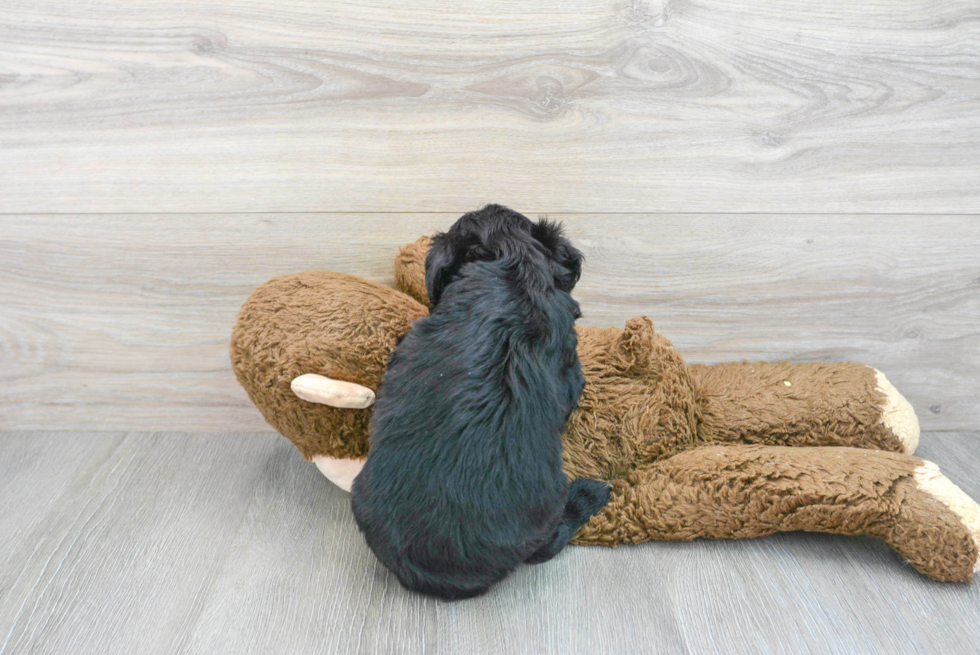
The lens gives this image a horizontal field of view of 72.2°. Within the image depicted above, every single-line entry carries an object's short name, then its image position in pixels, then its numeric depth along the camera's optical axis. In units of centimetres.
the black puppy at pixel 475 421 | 83
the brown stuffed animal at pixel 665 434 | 94
